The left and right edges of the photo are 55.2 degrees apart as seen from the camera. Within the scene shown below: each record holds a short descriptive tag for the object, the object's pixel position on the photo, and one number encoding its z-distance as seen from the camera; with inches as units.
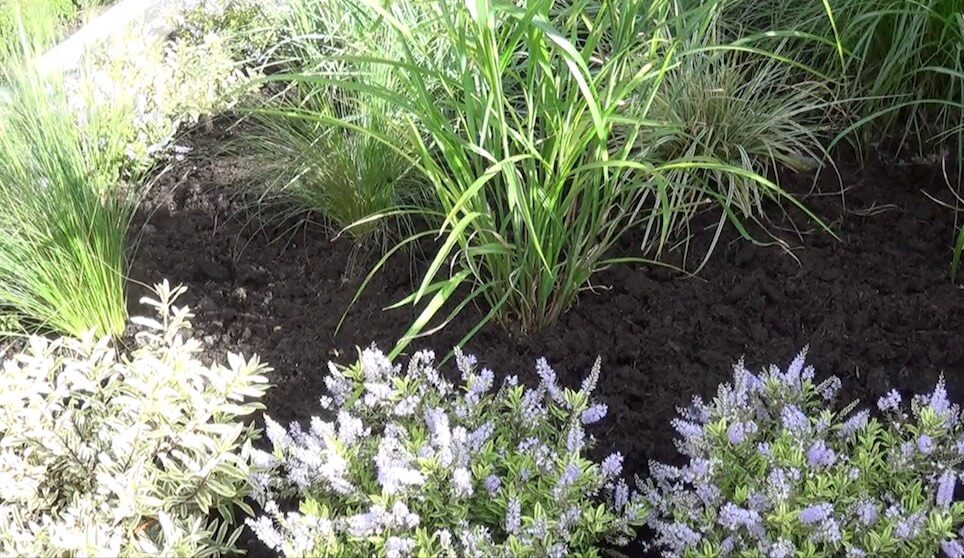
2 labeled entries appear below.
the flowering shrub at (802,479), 59.8
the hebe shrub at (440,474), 62.2
